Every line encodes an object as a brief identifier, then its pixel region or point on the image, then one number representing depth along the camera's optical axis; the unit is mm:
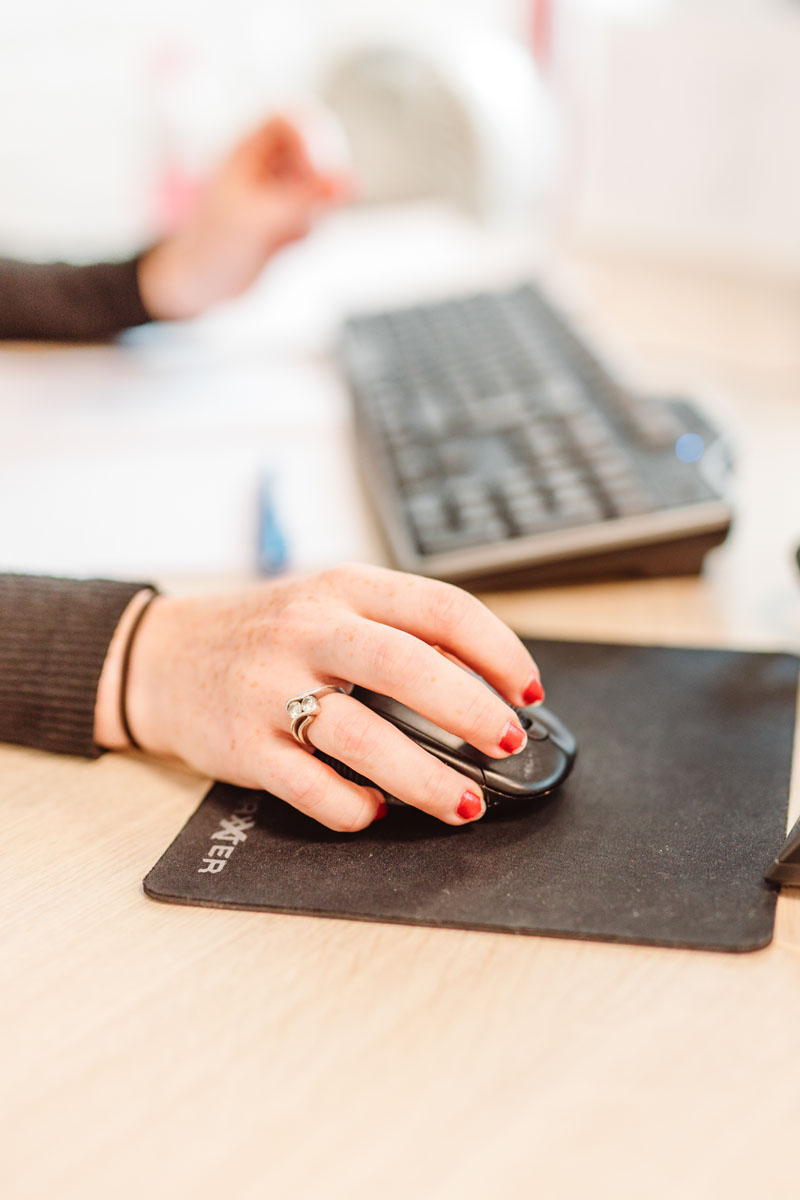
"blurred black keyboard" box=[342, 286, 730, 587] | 543
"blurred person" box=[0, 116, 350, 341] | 910
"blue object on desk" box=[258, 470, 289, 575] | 571
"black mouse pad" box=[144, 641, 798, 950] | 343
